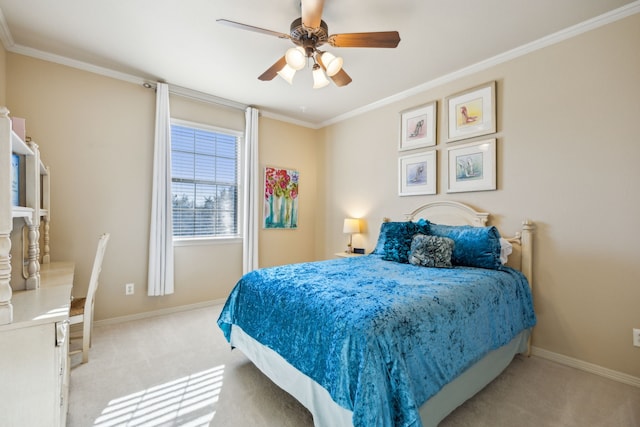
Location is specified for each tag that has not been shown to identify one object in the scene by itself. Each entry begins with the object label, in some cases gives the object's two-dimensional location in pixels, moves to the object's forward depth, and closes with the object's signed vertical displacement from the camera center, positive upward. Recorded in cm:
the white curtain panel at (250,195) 404 +22
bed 128 -64
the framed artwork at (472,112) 285 +105
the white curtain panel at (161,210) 333 +0
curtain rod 340 +147
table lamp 402 -20
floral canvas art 434 +21
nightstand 395 -59
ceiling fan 189 +122
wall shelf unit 115 -1
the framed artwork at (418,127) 332 +103
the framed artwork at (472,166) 285 +49
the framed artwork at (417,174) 333 +47
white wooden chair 215 -77
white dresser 117 -66
